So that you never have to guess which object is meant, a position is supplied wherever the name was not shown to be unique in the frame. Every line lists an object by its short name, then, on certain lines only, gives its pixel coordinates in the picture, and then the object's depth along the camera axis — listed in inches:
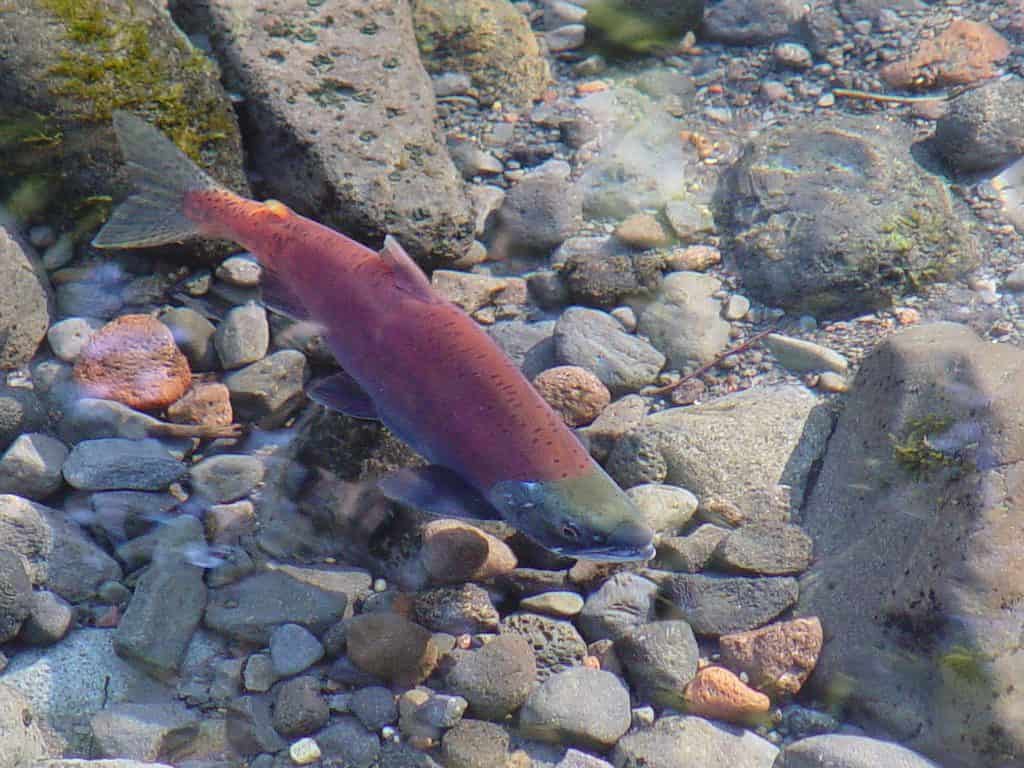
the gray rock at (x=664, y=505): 155.3
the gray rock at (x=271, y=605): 146.1
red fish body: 124.9
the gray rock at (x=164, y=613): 142.0
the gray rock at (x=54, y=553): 151.6
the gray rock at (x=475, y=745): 127.5
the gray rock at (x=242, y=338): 188.5
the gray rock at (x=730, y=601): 142.9
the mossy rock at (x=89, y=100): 194.5
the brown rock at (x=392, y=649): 137.5
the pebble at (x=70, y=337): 188.4
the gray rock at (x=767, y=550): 147.2
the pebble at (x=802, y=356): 181.0
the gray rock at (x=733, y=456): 160.9
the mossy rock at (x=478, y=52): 250.8
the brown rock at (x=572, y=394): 171.9
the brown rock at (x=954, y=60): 233.1
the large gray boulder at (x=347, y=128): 202.7
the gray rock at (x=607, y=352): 184.4
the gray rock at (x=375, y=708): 133.3
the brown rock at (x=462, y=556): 149.3
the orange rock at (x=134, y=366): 181.0
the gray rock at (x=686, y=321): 190.9
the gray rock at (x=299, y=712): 132.3
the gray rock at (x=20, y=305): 187.0
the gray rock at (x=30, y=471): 163.0
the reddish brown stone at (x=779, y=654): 135.2
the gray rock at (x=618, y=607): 143.3
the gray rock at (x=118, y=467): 165.3
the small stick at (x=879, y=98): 231.5
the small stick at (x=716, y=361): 186.5
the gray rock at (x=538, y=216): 216.1
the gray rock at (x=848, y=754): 118.7
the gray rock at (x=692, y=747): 127.3
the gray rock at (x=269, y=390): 181.2
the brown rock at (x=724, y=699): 132.1
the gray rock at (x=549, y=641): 138.8
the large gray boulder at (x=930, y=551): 123.2
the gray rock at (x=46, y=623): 143.8
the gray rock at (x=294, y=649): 140.8
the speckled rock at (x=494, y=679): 132.6
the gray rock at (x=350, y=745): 129.6
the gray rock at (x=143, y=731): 128.0
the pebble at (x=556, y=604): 145.3
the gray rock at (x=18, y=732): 120.2
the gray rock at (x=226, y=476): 168.6
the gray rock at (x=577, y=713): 129.2
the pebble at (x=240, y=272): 201.5
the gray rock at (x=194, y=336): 190.5
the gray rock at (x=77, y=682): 135.7
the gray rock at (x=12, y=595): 139.4
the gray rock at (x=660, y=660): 135.1
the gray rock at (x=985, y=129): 207.6
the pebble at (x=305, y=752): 129.3
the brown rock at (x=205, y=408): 179.9
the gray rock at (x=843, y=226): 191.2
